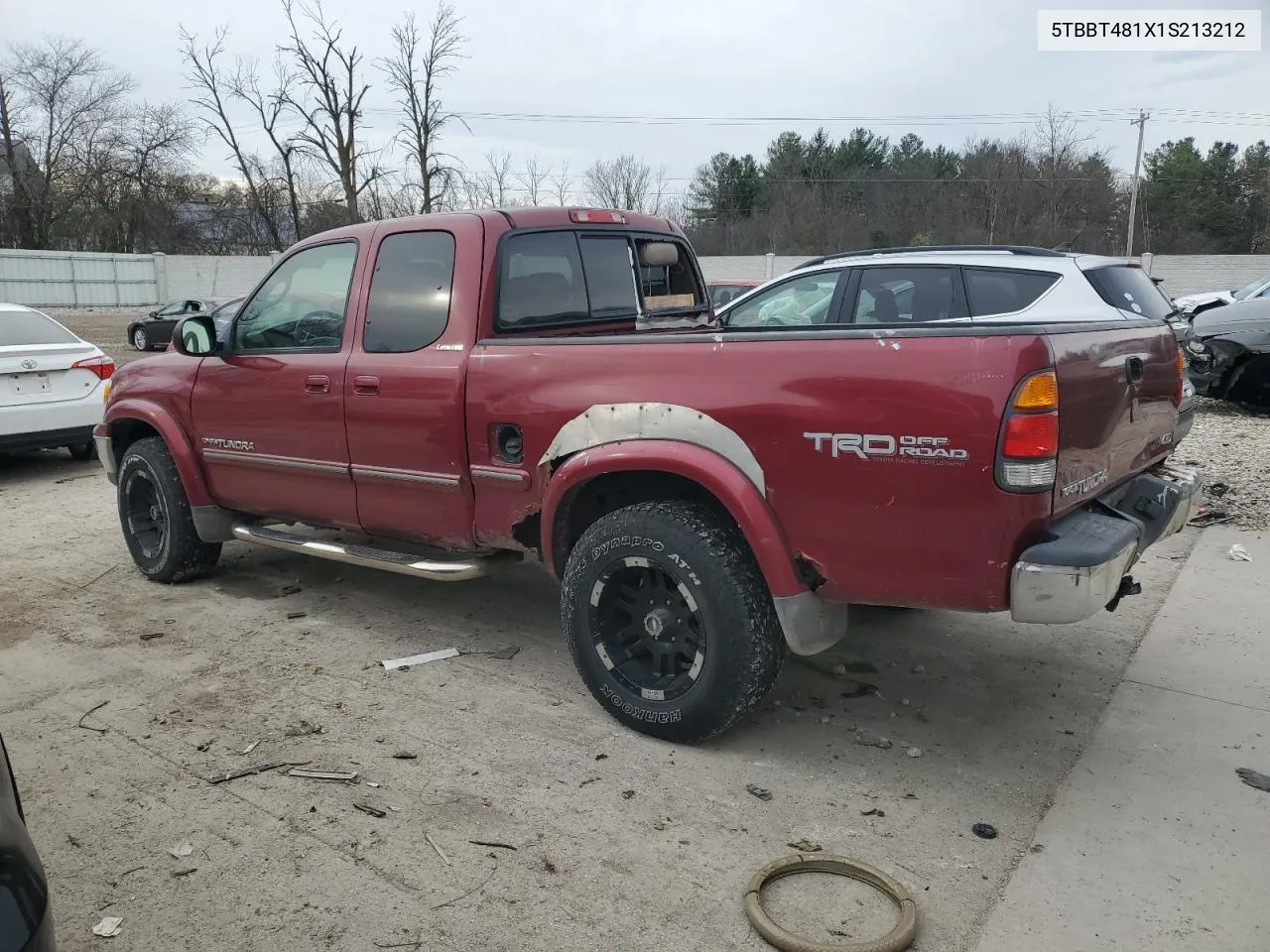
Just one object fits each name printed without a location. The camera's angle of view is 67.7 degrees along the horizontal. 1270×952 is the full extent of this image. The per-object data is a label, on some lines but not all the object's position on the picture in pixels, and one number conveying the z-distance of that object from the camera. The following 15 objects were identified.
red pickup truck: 2.86
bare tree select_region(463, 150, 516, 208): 44.81
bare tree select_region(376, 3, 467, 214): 39.94
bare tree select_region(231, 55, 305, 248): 44.62
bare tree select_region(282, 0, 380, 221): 39.66
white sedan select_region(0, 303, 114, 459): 8.27
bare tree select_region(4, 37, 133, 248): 43.06
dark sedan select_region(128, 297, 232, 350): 23.00
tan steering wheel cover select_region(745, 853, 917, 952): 2.47
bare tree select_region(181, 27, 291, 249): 45.03
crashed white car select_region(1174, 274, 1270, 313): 15.03
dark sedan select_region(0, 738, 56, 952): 1.58
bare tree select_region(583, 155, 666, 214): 49.73
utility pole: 43.47
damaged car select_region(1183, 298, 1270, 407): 10.35
